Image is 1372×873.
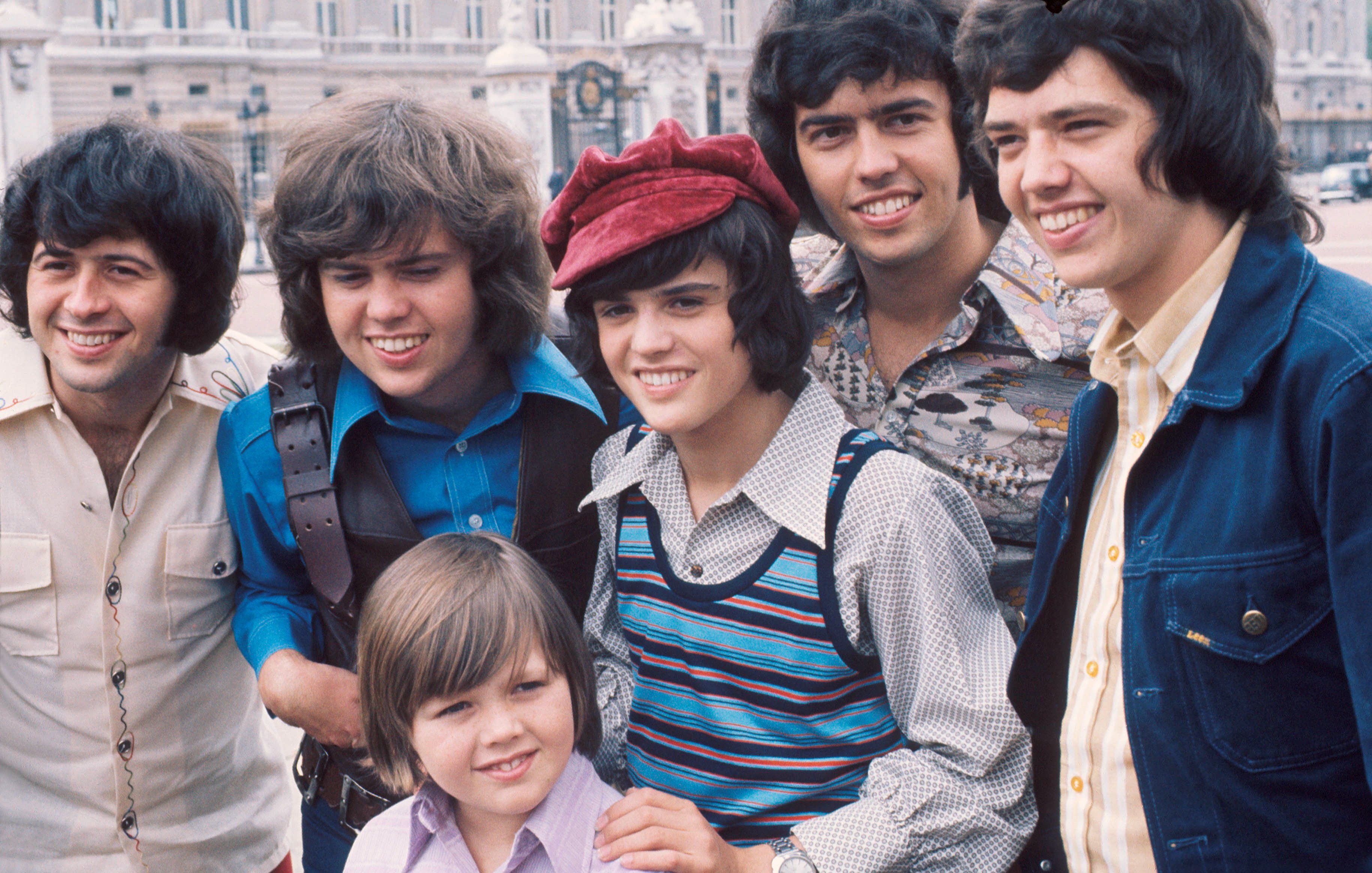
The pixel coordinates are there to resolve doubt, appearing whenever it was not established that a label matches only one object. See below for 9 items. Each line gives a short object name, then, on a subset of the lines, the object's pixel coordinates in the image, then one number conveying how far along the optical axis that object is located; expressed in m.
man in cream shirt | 2.71
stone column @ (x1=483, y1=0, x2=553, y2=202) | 25.59
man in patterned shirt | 2.51
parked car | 34.06
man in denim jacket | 1.58
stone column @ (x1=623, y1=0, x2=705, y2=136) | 27.52
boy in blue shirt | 2.41
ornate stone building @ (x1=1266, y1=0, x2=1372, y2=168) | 51.56
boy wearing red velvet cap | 1.96
